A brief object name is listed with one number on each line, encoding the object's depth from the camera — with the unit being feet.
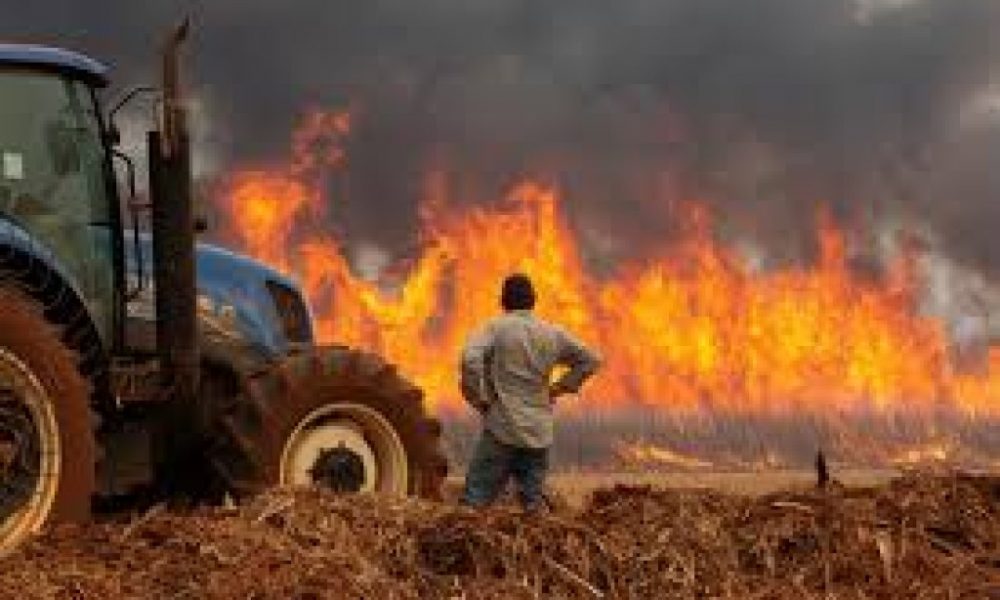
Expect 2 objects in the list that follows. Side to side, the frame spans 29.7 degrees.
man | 36.73
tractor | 34.27
